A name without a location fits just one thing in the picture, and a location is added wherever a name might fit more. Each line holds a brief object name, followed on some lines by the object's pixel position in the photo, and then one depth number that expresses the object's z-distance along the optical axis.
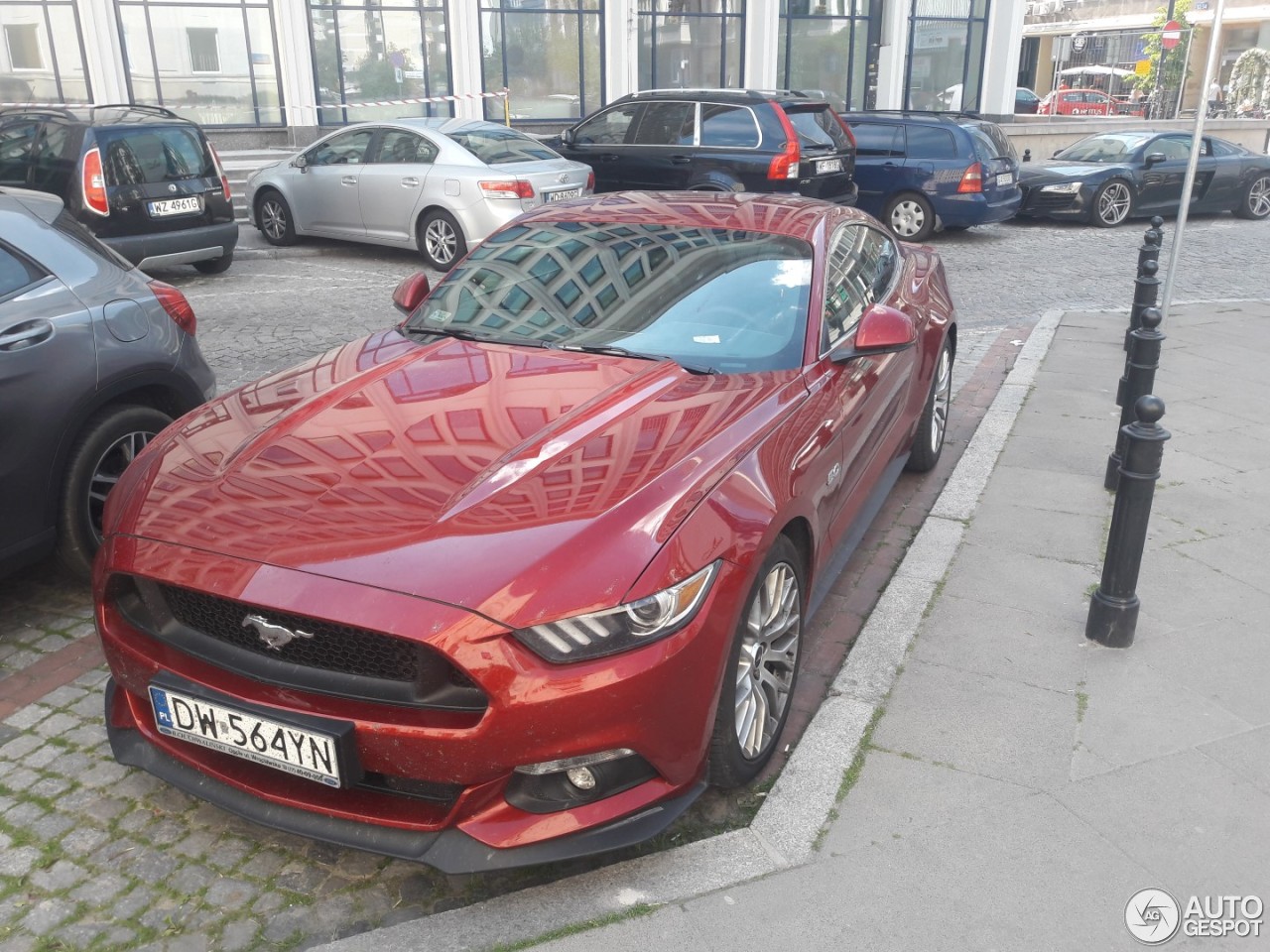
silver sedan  11.10
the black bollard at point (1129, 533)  3.90
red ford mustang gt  2.63
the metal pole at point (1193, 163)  7.79
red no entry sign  29.92
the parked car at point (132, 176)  9.81
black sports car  15.21
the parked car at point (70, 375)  4.00
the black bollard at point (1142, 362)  5.18
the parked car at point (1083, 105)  41.97
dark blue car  13.55
